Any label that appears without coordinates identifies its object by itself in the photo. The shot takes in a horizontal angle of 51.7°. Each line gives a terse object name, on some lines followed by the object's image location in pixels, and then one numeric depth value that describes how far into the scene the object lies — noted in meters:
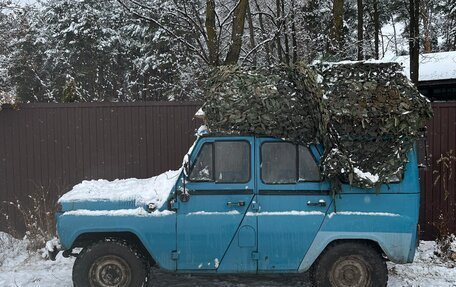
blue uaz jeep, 4.94
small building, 16.92
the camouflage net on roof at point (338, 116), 4.89
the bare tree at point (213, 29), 9.40
